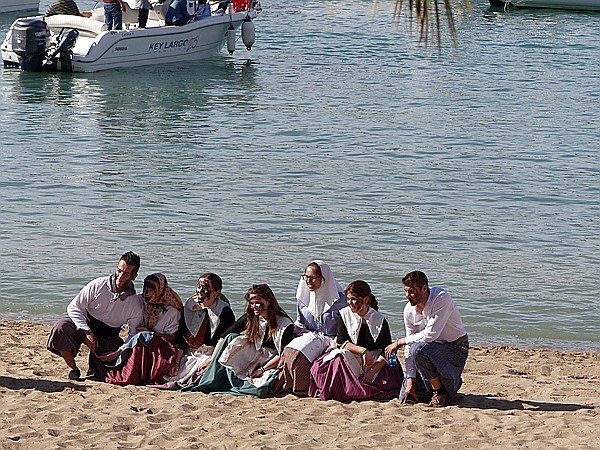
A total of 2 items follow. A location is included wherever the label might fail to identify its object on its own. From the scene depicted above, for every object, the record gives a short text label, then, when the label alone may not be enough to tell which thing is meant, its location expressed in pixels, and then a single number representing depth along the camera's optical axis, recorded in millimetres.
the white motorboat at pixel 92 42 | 48565
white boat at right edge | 71763
